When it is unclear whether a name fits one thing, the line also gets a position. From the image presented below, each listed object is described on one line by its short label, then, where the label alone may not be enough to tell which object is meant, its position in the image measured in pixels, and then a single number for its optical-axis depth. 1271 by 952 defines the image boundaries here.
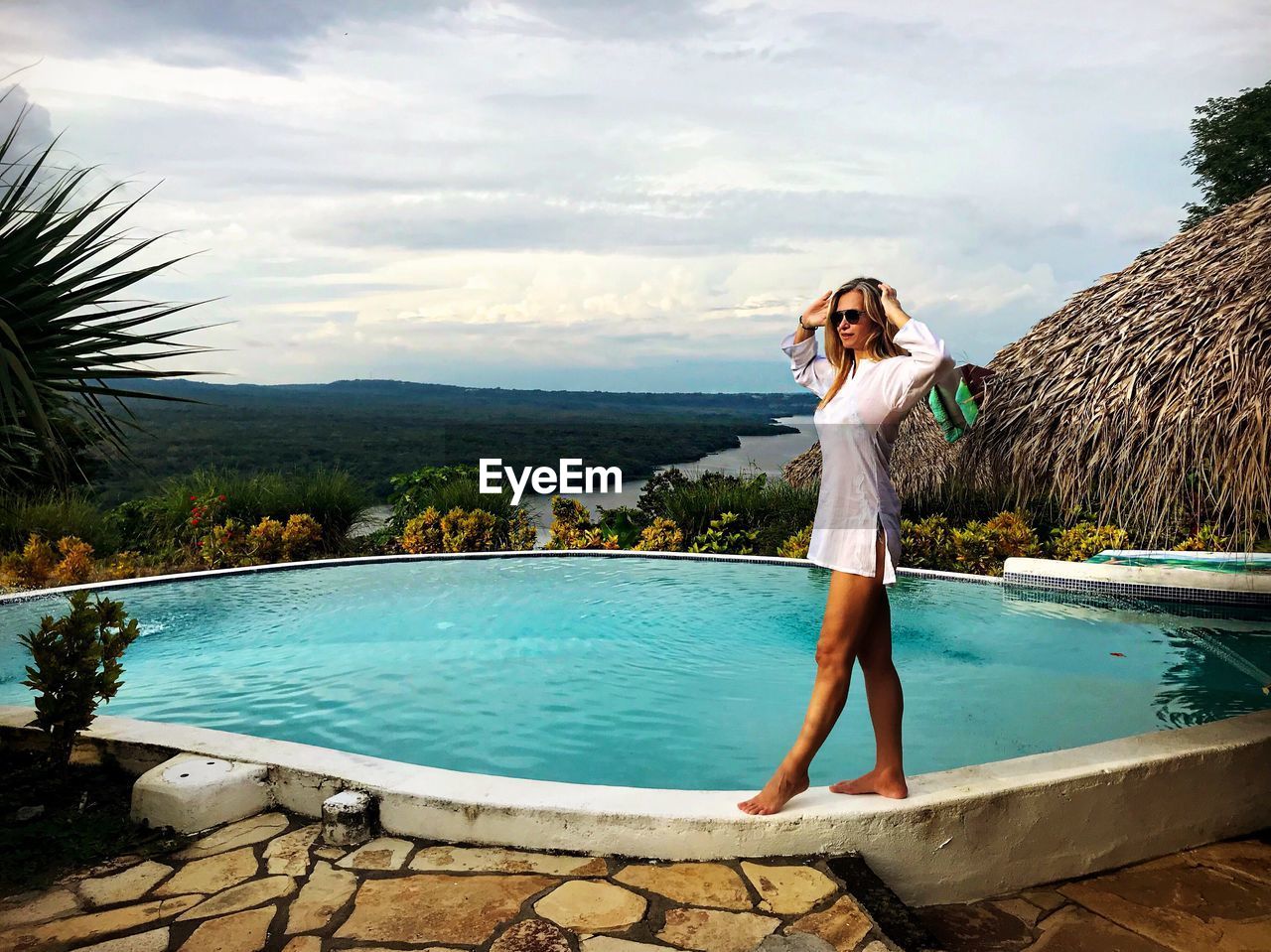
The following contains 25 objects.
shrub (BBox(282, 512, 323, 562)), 9.26
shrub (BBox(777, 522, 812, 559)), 9.02
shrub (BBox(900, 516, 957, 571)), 8.71
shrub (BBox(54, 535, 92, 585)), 7.73
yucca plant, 3.59
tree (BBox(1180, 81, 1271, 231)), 19.70
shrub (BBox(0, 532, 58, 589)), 7.57
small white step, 2.79
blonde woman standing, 2.44
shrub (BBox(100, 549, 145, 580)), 8.12
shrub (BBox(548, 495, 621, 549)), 9.80
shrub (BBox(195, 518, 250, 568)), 8.95
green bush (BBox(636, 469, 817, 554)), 10.16
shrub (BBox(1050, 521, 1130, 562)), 8.38
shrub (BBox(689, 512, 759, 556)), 9.82
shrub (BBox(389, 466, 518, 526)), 10.56
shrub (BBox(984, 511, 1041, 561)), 8.47
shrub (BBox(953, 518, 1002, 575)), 8.44
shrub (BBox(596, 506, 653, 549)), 10.18
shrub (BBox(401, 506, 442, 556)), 9.78
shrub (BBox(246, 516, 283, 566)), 9.10
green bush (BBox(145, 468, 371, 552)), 10.06
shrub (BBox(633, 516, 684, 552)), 9.76
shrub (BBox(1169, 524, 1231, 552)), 8.33
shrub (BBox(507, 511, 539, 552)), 10.09
